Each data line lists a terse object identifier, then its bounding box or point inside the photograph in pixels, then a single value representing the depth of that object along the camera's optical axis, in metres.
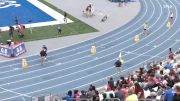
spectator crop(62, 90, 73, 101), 17.67
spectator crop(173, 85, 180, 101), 12.72
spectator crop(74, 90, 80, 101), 17.91
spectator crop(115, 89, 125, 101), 15.56
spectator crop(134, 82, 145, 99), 15.48
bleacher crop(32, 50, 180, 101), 15.55
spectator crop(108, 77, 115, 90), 18.67
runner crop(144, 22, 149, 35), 33.84
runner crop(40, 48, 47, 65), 27.55
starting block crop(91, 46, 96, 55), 29.80
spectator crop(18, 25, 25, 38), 32.88
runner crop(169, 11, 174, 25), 37.44
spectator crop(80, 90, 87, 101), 17.43
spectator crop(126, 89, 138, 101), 13.98
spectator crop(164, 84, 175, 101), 13.38
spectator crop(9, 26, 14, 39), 32.06
